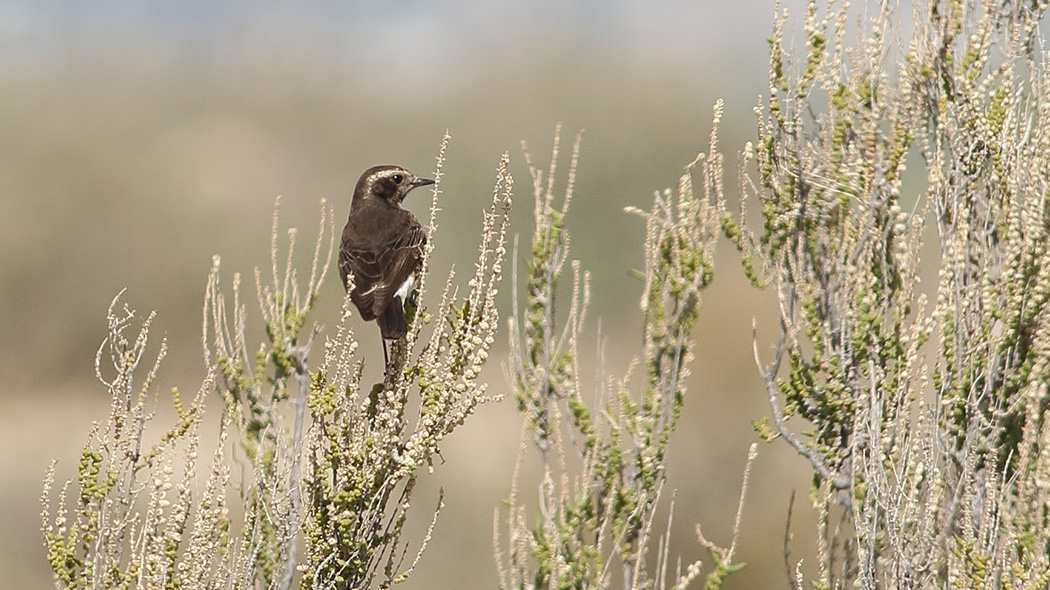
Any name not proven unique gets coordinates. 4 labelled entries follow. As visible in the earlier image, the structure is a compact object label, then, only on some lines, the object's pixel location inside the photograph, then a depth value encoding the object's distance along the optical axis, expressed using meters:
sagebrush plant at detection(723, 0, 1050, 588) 9.43
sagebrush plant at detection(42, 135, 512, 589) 9.23
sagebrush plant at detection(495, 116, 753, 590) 9.26
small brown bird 11.28
